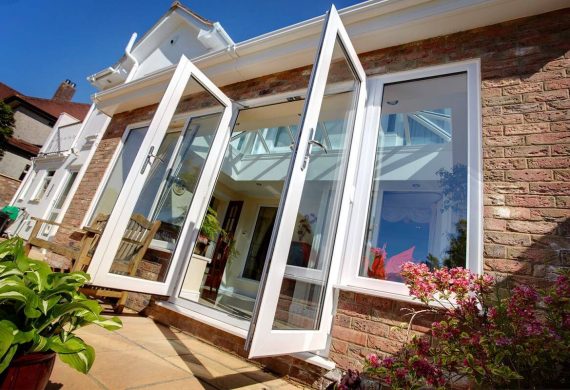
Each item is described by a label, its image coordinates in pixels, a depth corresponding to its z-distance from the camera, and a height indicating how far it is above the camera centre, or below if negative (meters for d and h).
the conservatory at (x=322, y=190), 1.78 +0.77
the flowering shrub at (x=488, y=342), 1.11 -0.02
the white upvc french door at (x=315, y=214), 1.54 +0.49
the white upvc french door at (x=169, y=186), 2.40 +0.68
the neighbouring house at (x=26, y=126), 15.20 +5.79
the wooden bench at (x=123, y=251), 2.49 -0.06
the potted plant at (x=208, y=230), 3.97 +0.51
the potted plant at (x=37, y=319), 0.82 -0.26
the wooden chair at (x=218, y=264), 6.39 +0.14
